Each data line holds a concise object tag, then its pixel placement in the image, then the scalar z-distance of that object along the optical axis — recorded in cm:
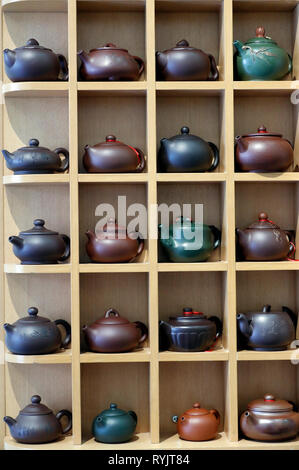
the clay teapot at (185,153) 276
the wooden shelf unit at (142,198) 287
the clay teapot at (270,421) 269
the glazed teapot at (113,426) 270
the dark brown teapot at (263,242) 274
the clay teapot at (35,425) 269
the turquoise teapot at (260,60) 279
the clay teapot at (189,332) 272
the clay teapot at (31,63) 274
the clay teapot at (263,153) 275
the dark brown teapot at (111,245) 274
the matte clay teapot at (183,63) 277
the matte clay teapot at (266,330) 273
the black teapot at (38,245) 272
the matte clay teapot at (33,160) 273
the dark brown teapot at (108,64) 276
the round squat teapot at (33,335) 270
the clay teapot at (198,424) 272
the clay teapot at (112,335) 272
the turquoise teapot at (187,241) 275
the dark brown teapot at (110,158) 275
